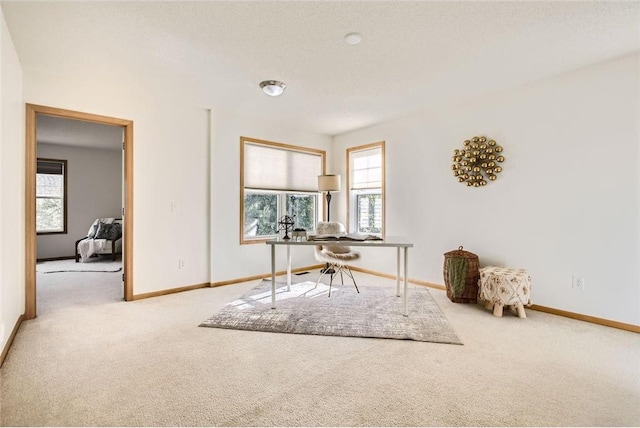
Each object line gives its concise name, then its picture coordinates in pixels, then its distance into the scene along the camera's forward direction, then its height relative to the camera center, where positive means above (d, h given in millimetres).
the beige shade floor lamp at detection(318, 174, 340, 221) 4711 +435
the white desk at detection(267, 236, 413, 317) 2965 -295
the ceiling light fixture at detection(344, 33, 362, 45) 2359 +1315
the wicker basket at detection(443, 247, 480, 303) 3459 -699
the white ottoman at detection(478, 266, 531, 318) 3020 -728
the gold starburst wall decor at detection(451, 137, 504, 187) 3549 +600
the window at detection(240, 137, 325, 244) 4699 +409
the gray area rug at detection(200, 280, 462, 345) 2693 -990
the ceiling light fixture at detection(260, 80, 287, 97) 3236 +1277
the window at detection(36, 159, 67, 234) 6527 +302
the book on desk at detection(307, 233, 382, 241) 3212 -257
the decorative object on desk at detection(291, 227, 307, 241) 3357 -231
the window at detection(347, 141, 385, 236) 4922 +394
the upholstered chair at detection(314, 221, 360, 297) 3944 -518
